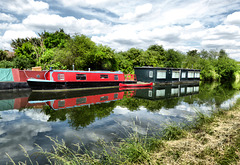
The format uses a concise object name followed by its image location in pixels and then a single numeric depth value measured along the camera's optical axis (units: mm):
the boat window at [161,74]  24744
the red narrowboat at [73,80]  15057
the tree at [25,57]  20984
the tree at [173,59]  39281
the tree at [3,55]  25156
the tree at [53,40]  33531
